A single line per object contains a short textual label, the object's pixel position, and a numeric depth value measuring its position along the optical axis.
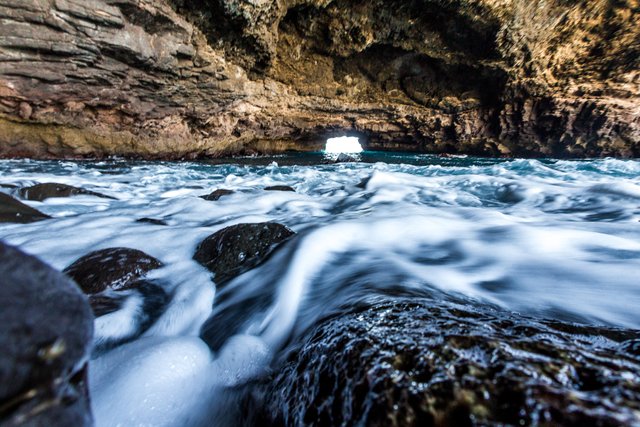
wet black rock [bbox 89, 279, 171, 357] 1.18
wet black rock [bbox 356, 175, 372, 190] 5.15
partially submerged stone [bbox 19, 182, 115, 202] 3.60
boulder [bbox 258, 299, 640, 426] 0.43
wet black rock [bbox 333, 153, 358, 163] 11.79
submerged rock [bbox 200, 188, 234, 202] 3.98
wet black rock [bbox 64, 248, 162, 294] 1.52
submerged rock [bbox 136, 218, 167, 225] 2.79
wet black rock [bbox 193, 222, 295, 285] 1.80
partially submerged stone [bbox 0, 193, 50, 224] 2.56
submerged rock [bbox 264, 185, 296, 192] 4.72
